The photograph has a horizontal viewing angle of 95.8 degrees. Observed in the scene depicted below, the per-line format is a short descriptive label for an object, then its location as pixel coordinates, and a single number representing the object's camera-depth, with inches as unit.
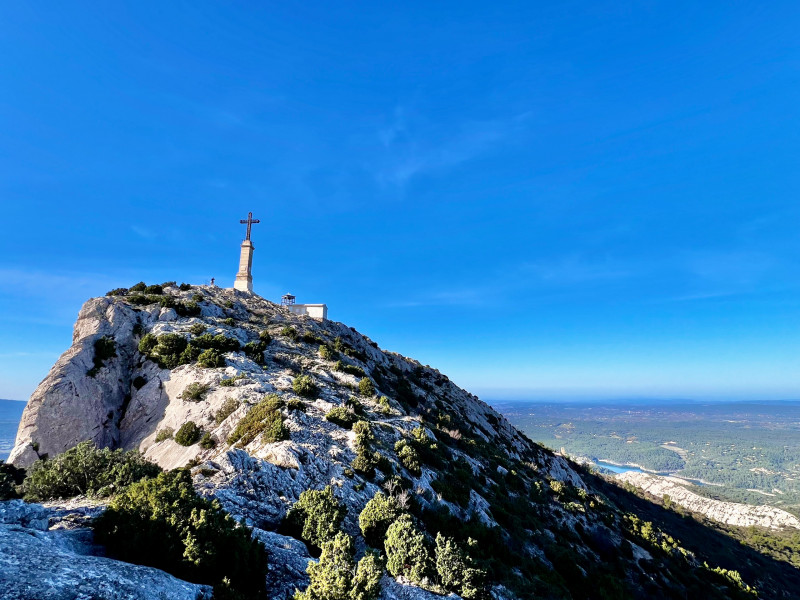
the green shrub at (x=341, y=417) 941.2
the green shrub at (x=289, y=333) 1688.9
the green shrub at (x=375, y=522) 580.4
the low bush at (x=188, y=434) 866.8
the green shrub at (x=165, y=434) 919.0
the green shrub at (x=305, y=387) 1092.1
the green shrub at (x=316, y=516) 536.7
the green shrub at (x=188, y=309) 1547.7
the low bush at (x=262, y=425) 780.0
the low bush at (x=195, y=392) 1005.8
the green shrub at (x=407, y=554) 503.2
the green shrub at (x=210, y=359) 1157.1
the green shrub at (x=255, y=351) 1334.9
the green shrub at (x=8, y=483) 519.8
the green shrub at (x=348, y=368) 1455.6
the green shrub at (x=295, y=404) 919.7
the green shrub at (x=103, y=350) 1147.9
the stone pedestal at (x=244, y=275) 2193.7
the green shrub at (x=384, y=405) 1202.6
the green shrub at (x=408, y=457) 872.8
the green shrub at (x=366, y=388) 1307.8
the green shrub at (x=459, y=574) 496.1
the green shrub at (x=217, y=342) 1274.6
